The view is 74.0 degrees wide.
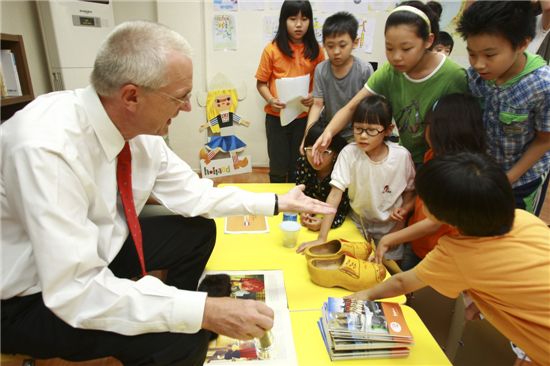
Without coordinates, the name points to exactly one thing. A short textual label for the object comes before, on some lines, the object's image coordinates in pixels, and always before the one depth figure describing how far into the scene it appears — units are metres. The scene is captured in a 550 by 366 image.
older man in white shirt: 0.89
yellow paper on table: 1.74
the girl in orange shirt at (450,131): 1.41
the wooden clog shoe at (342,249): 1.49
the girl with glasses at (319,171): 1.92
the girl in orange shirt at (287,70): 2.48
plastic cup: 1.58
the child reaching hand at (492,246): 0.95
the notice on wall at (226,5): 3.30
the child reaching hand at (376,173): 1.74
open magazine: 1.06
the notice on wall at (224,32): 3.35
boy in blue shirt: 1.27
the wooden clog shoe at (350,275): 1.34
